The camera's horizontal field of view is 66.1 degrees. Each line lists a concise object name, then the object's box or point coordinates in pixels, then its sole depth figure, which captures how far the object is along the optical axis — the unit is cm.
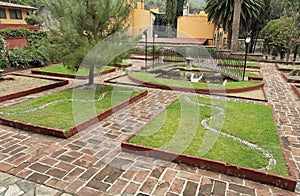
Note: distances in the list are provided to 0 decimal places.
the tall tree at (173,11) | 2783
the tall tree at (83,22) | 706
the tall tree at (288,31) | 1502
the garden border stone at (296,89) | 840
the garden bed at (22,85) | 757
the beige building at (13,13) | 2352
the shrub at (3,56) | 1102
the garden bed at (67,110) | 508
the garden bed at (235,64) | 1369
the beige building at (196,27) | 2364
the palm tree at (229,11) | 1750
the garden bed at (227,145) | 363
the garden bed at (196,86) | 848
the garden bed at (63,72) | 1063
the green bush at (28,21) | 2517
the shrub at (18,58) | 1191
